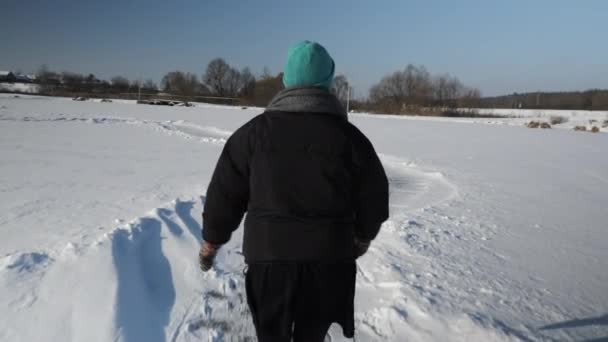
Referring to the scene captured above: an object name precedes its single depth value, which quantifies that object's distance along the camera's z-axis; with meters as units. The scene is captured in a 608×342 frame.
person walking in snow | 1.53
